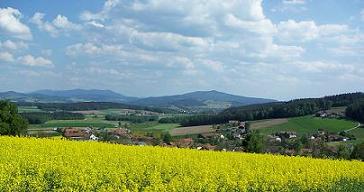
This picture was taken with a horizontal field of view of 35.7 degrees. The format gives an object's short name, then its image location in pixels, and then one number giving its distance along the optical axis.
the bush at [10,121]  47.16
